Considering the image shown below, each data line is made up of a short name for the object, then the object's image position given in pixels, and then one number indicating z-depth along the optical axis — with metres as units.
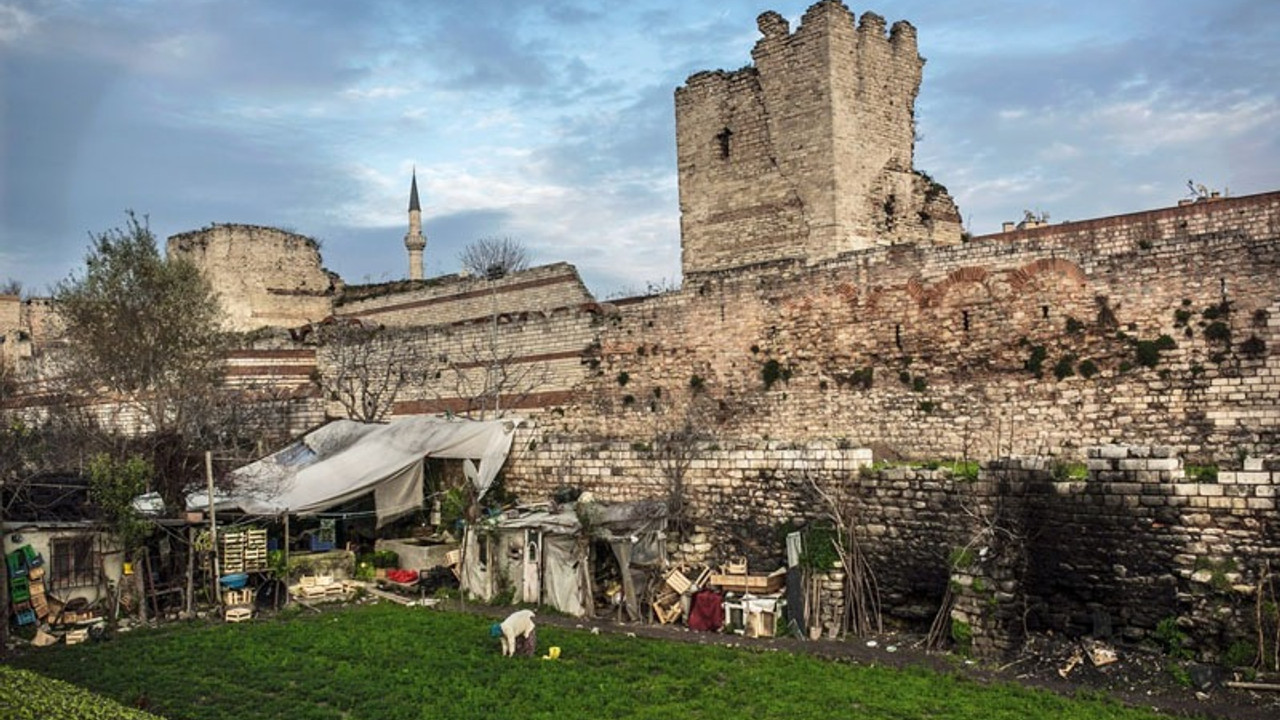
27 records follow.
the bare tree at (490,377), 22.56
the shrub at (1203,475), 9.70
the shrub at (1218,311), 13.23
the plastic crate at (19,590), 12.42
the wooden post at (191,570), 13.29
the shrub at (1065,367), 14.59
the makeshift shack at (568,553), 13.24
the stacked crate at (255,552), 14.16
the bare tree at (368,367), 24.92
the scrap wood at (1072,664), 9.43
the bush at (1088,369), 14.30
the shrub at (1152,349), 13.68
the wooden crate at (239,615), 13.02
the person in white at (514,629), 10.78
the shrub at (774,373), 18.02
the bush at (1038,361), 14.90
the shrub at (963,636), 10.48
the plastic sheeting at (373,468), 15.47
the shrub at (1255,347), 12.84
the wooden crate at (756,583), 12.28
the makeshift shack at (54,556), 12.55
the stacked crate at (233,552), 14.02
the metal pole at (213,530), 13.59
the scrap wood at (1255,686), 8.42
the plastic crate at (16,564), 12.51
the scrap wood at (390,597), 14.27
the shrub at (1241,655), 8.90
